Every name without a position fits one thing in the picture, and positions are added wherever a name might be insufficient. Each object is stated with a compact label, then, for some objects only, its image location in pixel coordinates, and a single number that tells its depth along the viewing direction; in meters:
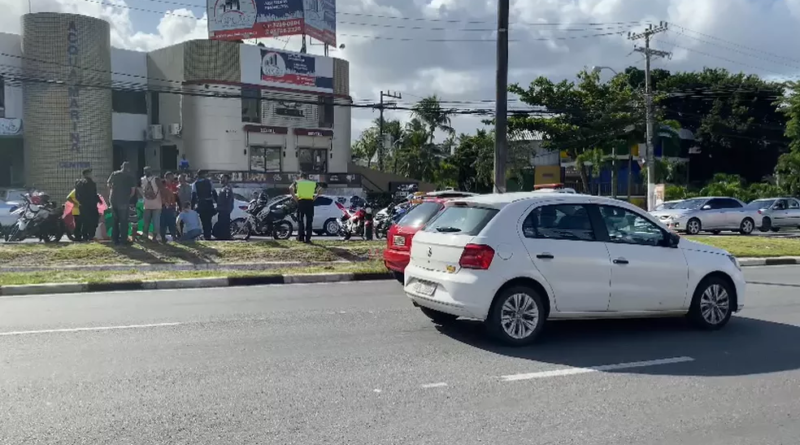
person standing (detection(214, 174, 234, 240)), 17.38
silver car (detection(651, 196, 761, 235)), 27.36
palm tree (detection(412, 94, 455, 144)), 58.60
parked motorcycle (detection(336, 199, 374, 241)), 19.75
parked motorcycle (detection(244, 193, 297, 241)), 18.67
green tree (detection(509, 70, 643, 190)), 43.34
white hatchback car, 7.15
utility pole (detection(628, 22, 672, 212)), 35.19
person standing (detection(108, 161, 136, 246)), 14.91
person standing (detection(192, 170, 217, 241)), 17.11
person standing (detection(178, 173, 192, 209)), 16.81
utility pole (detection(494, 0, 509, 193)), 16.19
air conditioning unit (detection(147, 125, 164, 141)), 39.97
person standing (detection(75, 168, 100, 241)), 16.11
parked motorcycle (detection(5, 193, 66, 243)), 16.52
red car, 11.24
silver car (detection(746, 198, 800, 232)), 30.23
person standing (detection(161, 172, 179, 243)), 15.72
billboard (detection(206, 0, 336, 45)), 40.81
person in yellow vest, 16.09
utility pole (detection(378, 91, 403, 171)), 55.88
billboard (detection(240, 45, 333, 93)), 40.03
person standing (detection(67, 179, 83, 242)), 16.45
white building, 38.66
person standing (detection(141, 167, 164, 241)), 15.30
